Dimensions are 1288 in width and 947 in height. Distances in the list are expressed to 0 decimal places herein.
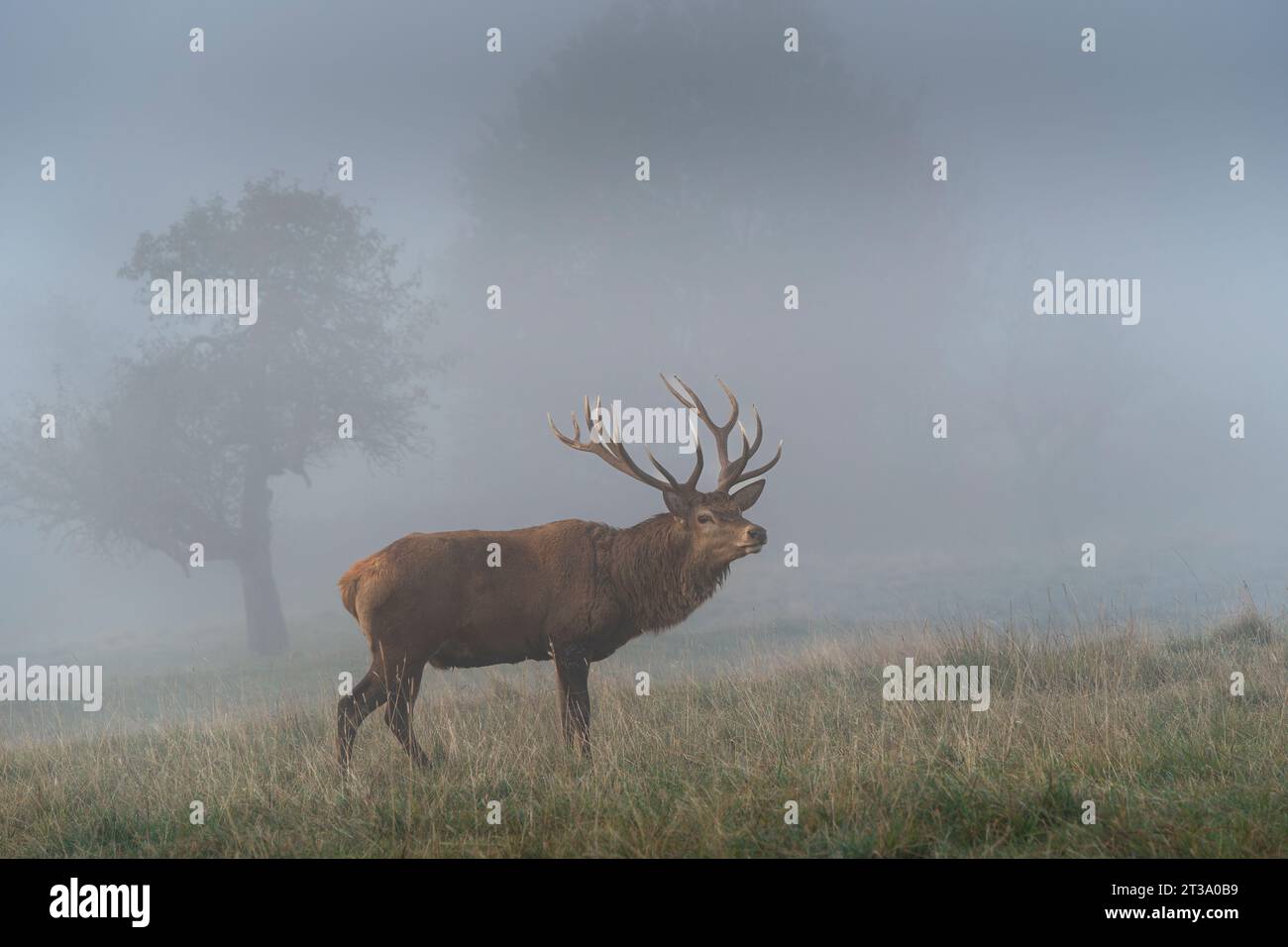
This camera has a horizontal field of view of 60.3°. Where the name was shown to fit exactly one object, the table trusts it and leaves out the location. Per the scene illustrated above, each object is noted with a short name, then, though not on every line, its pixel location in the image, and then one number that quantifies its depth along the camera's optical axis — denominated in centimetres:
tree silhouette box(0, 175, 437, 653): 2427
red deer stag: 859
